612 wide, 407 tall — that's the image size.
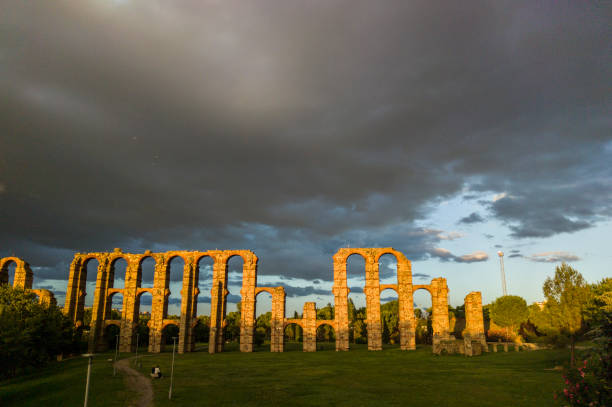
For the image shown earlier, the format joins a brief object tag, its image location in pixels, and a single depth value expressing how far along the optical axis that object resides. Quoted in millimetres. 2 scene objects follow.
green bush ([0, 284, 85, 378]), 38062
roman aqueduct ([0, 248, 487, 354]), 63031
